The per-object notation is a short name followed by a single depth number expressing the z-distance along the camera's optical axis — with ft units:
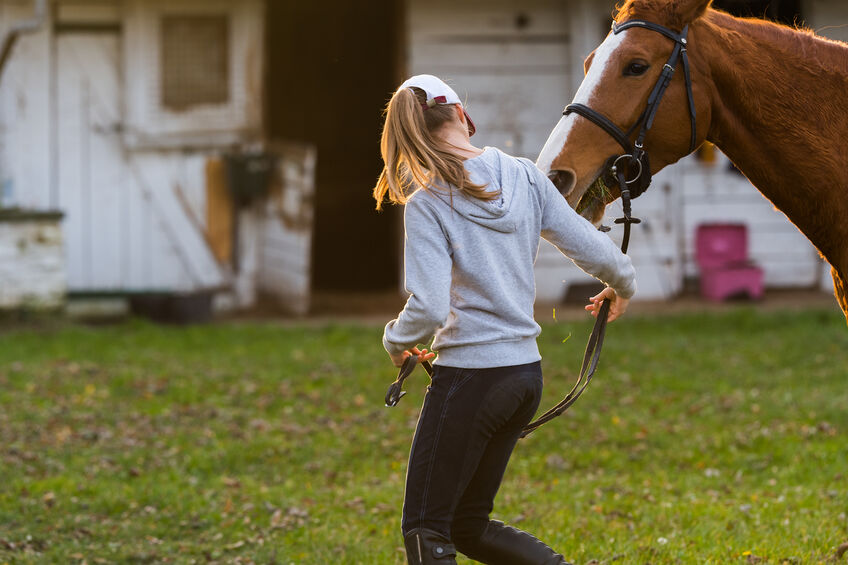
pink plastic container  67.87
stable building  65.55
